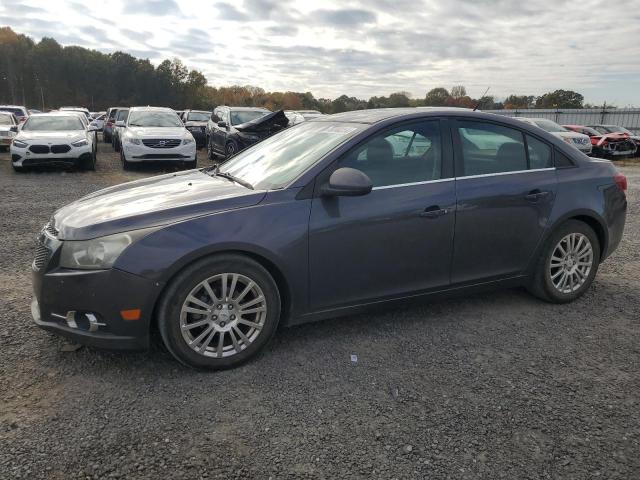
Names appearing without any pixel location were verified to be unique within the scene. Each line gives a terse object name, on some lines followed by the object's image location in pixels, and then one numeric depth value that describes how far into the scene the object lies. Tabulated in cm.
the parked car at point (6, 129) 1750
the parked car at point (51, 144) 1246
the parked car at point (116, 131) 1912
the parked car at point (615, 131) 2204
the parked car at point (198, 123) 2120
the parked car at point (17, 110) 2287
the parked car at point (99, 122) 3303
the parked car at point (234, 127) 1252
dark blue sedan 299
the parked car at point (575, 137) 1808
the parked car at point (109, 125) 2325
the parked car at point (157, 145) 1318
